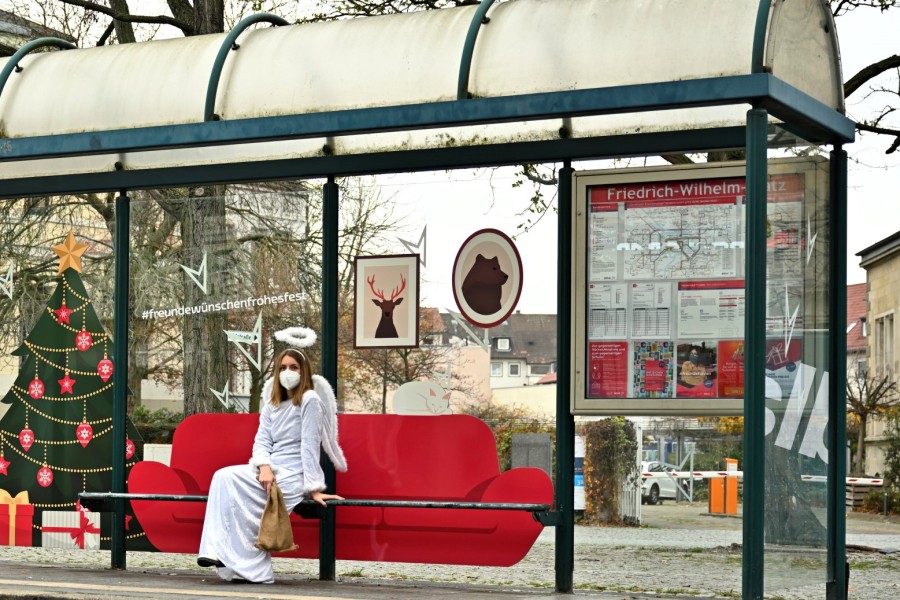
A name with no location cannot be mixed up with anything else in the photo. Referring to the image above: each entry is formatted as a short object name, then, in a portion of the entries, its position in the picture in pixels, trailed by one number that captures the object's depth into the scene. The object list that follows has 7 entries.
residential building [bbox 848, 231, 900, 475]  37.28
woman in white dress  8.81
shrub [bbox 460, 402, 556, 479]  8.75
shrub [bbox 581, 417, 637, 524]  8.62
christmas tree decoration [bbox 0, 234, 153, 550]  10.14
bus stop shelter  7.42
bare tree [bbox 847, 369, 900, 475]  30.59
